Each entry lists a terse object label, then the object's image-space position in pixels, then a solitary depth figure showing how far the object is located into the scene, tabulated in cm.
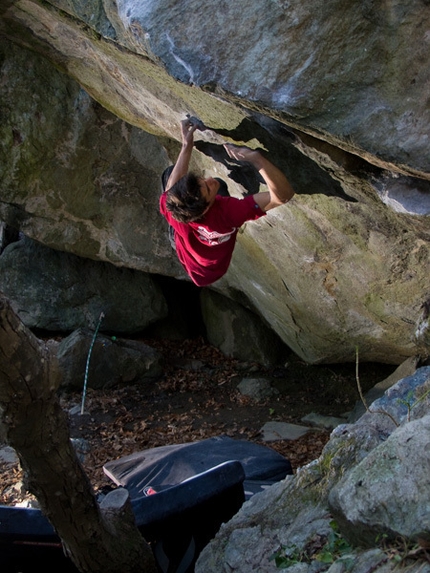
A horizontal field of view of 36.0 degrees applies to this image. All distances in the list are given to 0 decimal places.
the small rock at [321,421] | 866
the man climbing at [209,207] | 458
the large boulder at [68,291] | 1100
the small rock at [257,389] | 981
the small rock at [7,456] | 835
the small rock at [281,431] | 855
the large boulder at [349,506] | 281
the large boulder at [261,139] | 369
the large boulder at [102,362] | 1004
